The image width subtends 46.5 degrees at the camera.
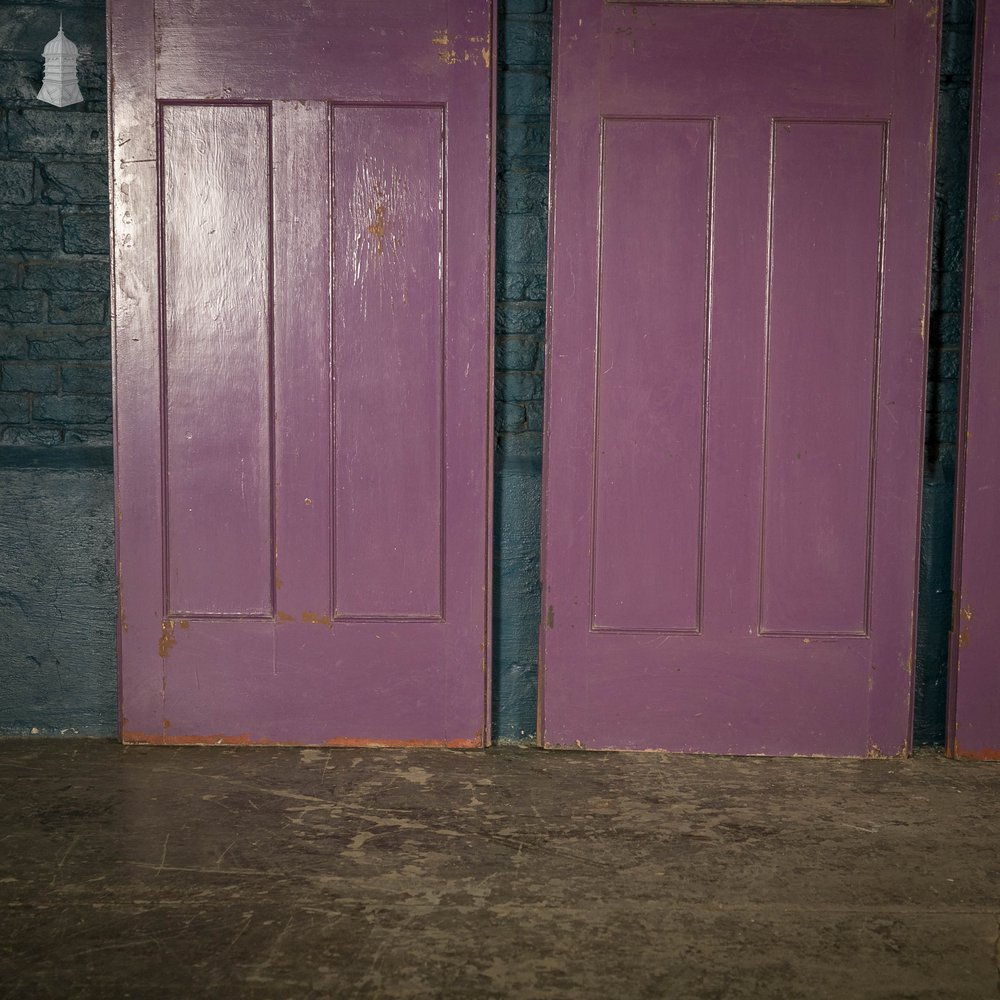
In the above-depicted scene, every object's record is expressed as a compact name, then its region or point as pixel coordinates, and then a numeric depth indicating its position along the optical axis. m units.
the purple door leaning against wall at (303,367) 3.15
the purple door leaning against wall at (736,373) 3.12
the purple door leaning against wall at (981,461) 3.14
